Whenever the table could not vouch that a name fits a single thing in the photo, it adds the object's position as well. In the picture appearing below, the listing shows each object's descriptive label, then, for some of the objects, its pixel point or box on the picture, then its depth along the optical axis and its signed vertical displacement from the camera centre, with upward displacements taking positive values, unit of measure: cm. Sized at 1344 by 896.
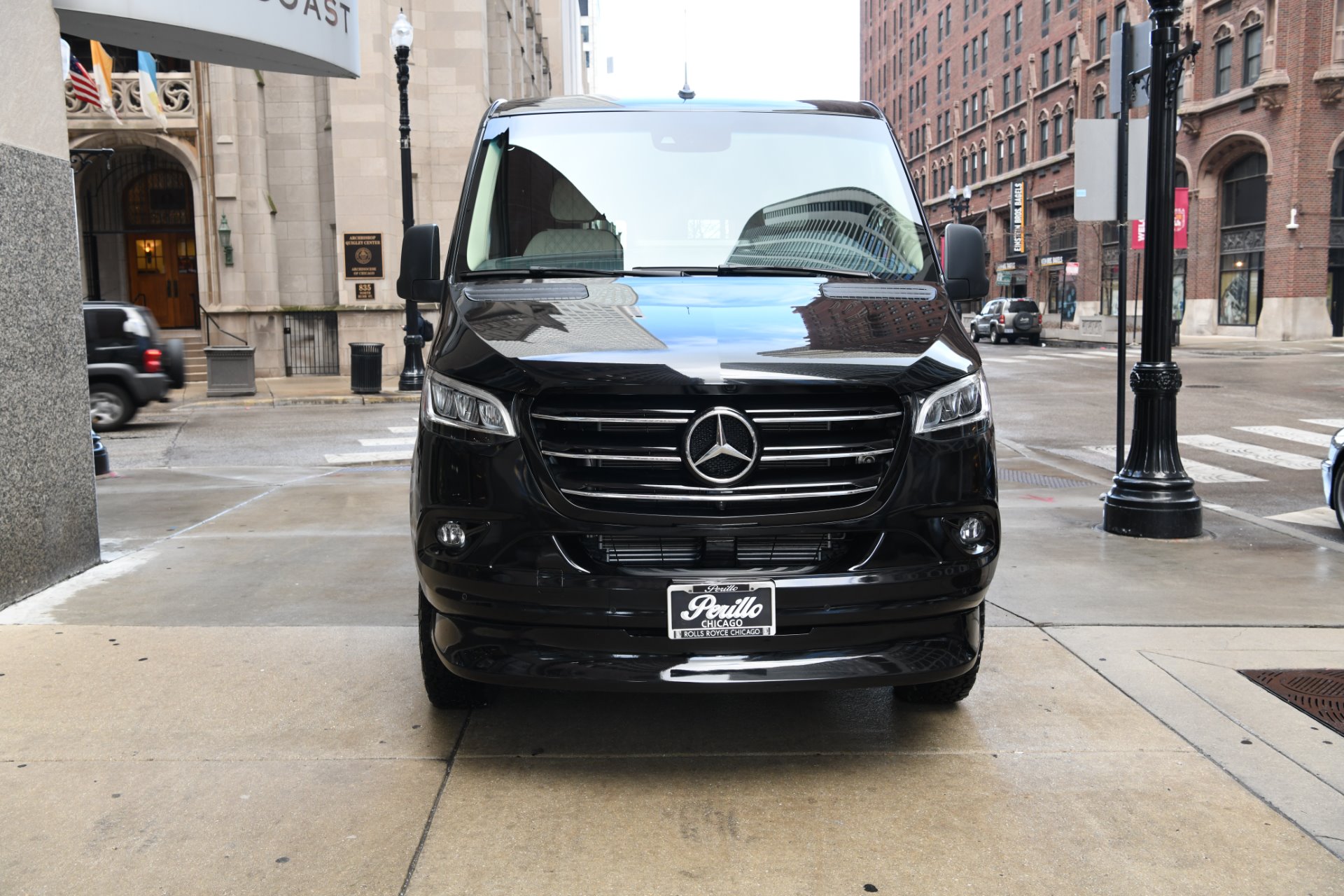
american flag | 2275 +473
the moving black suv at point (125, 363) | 1524 -49
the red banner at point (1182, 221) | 3888 +319
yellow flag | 2383 +529
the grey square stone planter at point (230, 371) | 2155 -88
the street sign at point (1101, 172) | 866 +106
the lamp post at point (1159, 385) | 758 -48
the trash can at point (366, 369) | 2147 -86
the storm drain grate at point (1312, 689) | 428 -148
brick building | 3950 +731
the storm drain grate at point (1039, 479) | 1027 -150
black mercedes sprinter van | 344 -55
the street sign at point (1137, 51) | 840 +194
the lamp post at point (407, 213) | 2077 +200
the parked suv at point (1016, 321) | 4362 -21
